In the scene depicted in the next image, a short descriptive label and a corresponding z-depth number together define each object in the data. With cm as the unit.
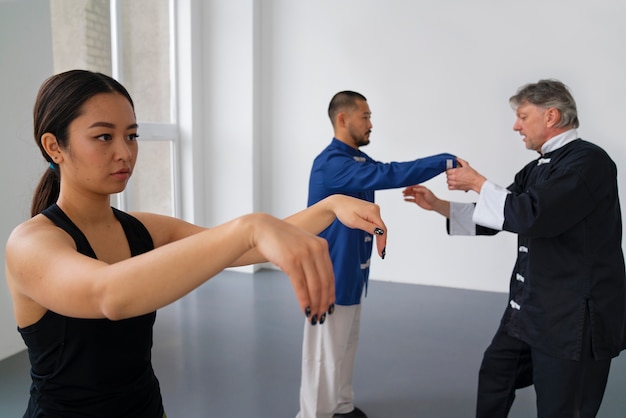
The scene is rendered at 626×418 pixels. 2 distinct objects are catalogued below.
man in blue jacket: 247
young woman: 80
